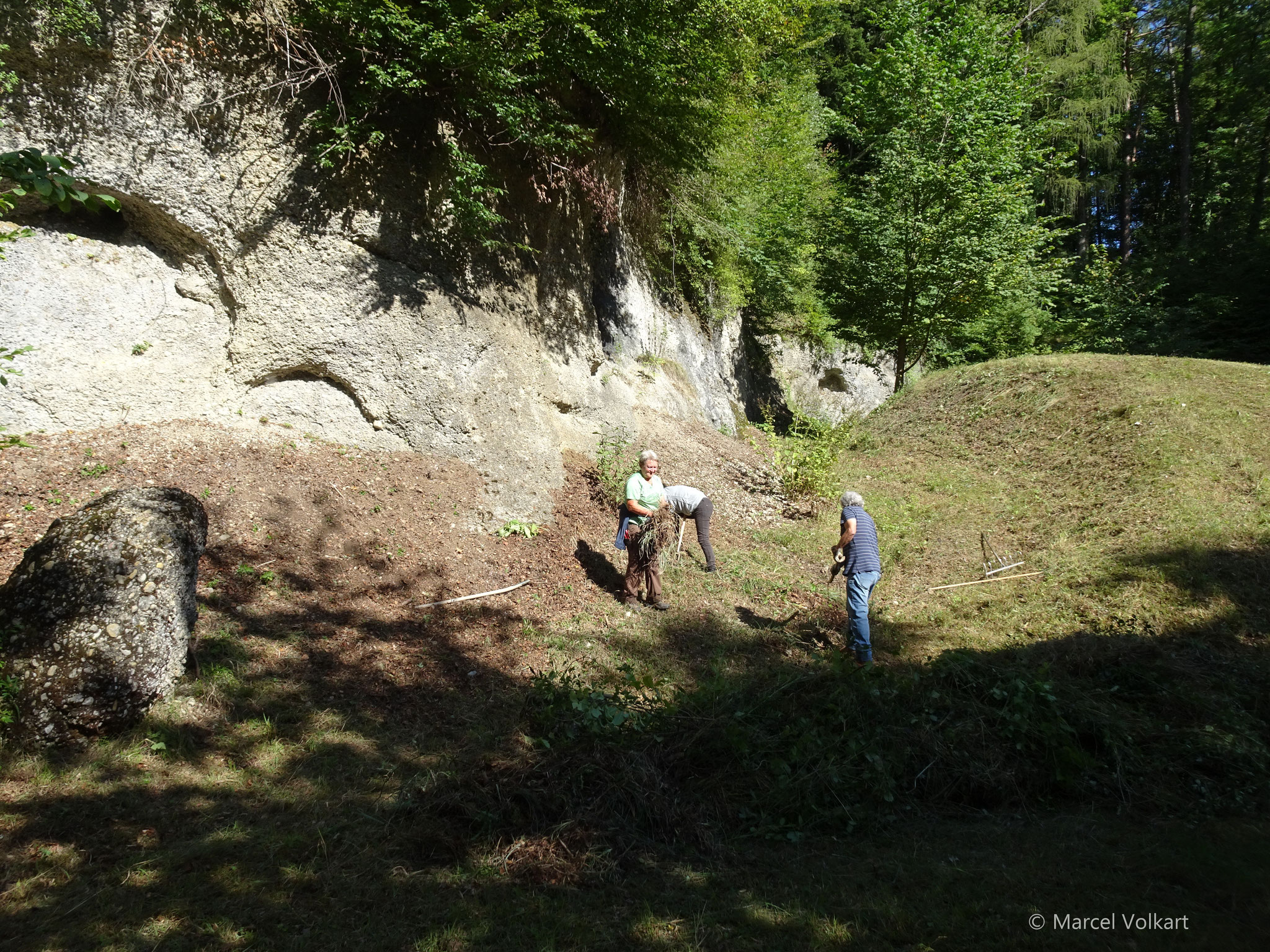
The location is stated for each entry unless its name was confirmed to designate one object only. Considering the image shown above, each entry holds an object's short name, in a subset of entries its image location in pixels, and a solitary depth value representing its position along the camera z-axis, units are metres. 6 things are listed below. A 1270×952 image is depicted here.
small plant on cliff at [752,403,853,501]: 12.00
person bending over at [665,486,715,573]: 9.07
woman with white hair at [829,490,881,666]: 7.09
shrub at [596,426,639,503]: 10.00
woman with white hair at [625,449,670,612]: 8.10
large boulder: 4.32
